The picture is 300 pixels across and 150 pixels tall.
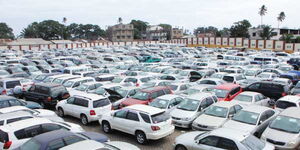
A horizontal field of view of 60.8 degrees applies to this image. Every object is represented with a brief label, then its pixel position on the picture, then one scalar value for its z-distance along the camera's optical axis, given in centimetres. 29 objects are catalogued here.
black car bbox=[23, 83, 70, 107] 1514
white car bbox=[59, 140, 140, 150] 645
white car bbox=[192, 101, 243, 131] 1098
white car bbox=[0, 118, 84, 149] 825
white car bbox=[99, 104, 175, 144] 1009
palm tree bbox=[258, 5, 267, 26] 12494
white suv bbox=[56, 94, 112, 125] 1254
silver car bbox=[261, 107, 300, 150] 916
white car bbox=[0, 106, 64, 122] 1127
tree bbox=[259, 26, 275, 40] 8250
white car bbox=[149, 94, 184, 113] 1314
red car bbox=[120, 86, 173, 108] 1402
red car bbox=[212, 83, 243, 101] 1500
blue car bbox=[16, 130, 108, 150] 718
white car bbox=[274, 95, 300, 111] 1254
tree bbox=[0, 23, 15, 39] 12084
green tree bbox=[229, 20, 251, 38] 8562
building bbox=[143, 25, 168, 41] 13450
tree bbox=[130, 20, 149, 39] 15158
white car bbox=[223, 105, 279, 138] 1031
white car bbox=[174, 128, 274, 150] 770
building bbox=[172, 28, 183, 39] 14200
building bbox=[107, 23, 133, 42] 11711
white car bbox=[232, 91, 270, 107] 1393
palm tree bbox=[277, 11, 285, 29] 12206
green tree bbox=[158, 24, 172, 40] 12925
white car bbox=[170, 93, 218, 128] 1201
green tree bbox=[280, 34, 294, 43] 6463
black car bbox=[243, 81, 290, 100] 1626
